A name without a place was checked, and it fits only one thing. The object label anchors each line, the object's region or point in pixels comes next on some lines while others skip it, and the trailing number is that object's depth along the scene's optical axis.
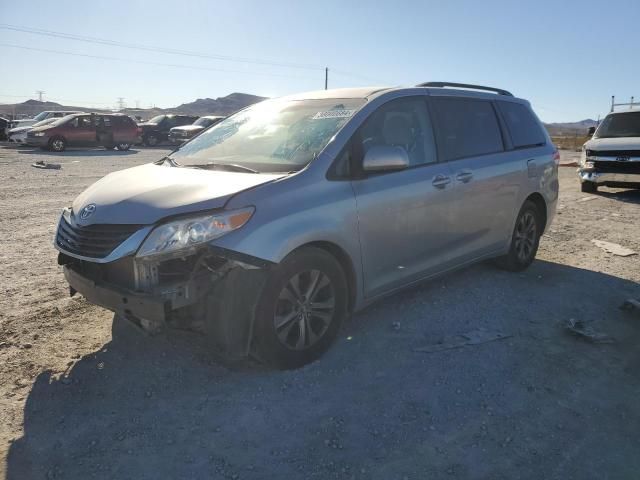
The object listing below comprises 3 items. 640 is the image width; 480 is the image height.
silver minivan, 3.03
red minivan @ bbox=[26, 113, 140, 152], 21.11
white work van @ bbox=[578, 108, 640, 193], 11.12
